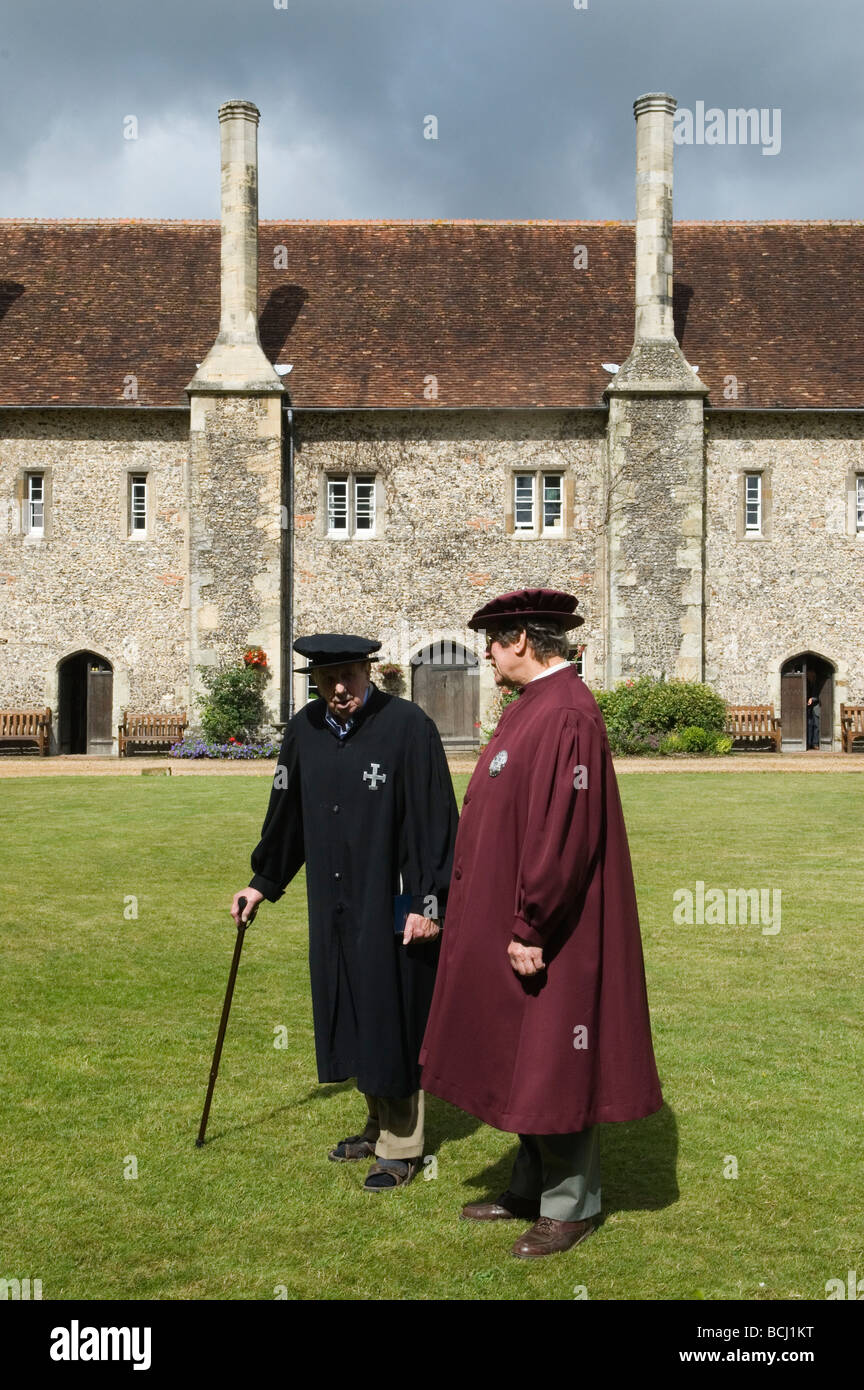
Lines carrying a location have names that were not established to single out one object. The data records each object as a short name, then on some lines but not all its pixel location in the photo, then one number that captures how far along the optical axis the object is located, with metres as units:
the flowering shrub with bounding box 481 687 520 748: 23.52
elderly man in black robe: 4.50
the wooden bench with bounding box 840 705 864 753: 23.97
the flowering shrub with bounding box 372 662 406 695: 23.89
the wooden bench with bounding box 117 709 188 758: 24.11
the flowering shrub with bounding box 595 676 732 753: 22.34
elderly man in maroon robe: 3.79
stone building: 23.73
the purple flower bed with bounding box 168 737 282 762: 22.80
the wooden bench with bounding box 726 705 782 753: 23.86
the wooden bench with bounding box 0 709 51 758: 24.28
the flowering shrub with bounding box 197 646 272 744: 23.12
